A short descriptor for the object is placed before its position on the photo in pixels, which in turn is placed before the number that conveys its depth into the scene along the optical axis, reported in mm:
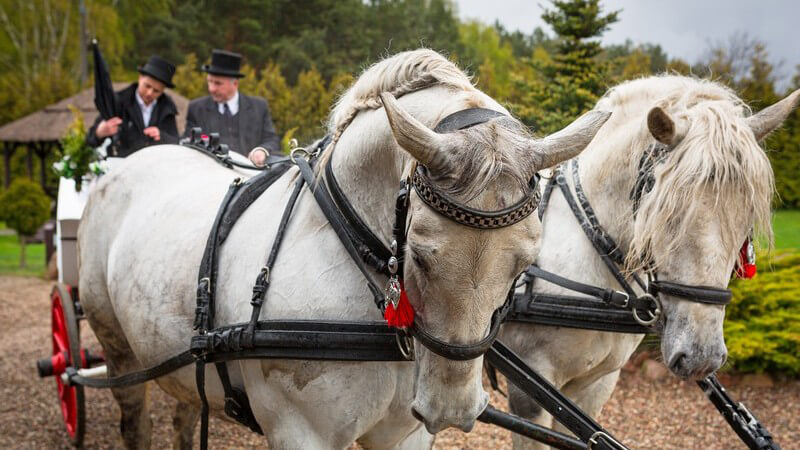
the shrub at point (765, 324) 5785
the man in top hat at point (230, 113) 5109
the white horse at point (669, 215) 2350
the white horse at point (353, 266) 1650
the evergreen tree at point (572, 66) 8680
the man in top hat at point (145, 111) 4602
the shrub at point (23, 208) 14047
